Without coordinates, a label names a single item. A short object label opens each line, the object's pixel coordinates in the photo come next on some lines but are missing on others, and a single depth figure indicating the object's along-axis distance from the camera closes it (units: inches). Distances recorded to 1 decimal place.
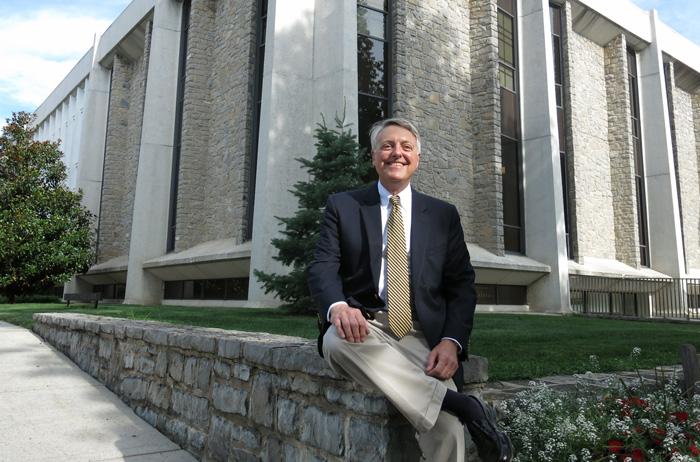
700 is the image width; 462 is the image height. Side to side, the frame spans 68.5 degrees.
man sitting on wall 81.8
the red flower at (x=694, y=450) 93.8
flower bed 102.3
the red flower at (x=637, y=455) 95.8
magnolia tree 774.5
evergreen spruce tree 396.8
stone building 530.6
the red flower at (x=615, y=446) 101.9
